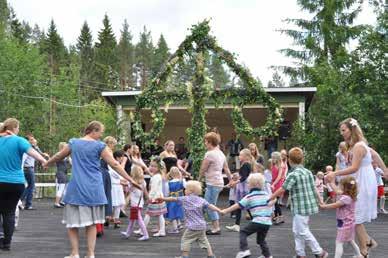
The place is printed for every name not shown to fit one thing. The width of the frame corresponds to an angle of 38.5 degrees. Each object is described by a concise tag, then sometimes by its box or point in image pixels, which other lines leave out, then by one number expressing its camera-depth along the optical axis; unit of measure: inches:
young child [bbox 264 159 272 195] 489.3
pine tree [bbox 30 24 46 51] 2658.2
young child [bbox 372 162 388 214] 515.2
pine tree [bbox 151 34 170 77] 2644.7
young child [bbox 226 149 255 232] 394.3
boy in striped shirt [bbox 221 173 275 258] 266.8
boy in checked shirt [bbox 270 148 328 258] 263.1
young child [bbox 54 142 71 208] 562.6
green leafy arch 492.1
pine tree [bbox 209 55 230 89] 2802.7
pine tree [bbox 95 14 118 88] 2399.1
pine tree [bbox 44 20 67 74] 2348.7
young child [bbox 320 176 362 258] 263.4
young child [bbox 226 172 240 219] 414.2
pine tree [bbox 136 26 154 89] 2640.3
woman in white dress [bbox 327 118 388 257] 261.6
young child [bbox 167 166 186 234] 379.2
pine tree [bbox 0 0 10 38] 2041.1
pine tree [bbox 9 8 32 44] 2243.6
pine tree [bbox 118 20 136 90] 2484.9
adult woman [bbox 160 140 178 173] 426.0
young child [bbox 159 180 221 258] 267.8
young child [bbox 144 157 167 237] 355.9
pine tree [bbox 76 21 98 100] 2381.9
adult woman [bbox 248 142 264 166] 463.5
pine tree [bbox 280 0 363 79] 1352.1
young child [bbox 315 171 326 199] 517.8
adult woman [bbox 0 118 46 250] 287.9
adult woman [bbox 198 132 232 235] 366.9
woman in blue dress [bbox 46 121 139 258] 253.3
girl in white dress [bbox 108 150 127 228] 398.6
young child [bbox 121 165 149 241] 352.5
